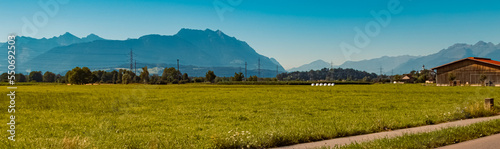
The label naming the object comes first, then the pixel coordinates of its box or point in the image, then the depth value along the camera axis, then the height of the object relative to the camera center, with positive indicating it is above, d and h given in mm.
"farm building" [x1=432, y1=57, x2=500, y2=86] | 82500 +1722
